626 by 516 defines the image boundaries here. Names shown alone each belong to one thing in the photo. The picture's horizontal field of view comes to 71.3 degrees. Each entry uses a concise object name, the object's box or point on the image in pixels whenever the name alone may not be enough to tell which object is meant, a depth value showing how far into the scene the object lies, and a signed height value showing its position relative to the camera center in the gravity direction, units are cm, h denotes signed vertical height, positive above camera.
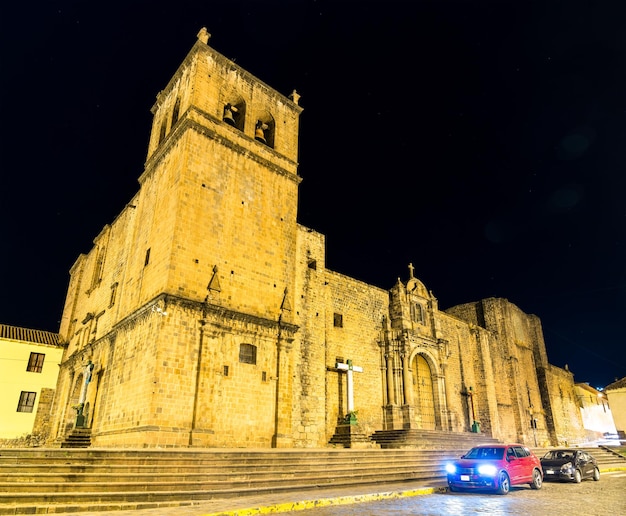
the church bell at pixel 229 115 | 1830 +1250
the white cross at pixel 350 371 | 1854 +271
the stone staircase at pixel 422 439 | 1933 -5
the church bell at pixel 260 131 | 1945 +1268
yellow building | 2436 +326
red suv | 1071 -74
